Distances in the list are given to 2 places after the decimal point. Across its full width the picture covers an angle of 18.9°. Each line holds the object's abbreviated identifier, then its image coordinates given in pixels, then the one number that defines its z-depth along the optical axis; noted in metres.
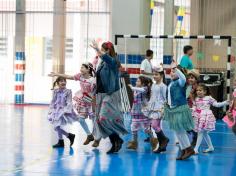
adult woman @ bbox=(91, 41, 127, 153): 11.21
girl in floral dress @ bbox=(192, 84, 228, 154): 11.69
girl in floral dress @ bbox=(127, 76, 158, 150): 11.97
